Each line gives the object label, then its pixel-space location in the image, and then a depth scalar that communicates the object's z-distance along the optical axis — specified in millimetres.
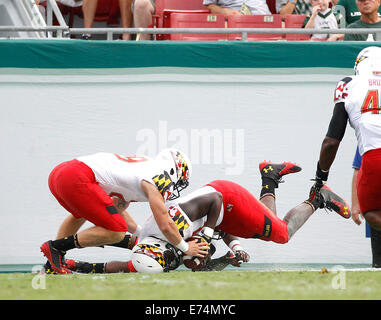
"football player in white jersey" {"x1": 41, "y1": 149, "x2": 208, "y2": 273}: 12430
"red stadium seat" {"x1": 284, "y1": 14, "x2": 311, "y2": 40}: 17469
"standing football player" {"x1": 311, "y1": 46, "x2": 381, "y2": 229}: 11789
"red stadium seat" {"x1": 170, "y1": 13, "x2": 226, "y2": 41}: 17109
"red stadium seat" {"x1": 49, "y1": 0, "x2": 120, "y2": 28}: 19500
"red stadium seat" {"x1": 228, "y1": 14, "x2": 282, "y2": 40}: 17172
